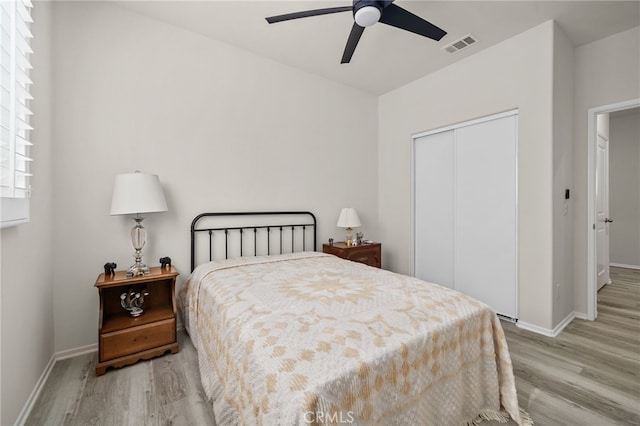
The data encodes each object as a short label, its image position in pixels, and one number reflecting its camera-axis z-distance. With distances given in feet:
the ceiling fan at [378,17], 5.56
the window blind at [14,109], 3.97
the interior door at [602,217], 11.78
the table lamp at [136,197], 6.52
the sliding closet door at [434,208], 10.96
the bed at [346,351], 3.10
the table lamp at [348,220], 10.87
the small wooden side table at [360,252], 10.39
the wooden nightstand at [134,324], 6.17
